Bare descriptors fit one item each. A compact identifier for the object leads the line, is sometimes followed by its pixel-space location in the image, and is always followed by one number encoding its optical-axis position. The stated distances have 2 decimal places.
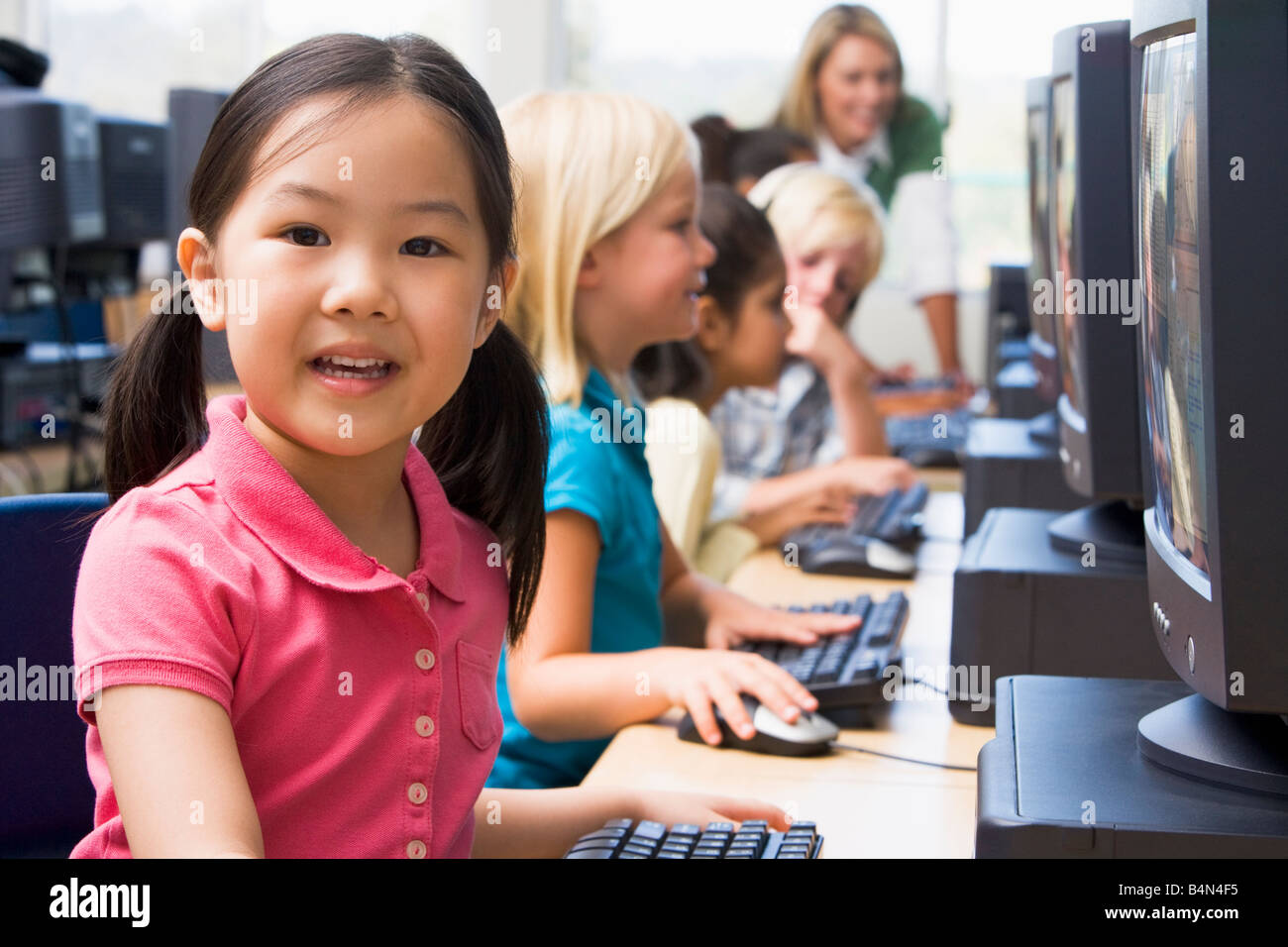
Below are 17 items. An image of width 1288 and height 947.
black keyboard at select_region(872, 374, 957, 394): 3.16
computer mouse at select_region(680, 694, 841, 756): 1.07
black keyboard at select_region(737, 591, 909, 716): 1.15
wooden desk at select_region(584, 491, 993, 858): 0.93
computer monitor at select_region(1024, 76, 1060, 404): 1.47
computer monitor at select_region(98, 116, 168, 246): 3.12
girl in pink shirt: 0.66
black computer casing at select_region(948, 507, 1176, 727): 1.11
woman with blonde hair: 3.23
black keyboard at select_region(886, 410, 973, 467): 2.62
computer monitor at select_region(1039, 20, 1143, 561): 1.11
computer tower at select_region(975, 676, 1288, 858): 0.63
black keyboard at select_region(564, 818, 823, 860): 0.79
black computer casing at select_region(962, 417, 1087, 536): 1.63
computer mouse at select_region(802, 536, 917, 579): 1.73
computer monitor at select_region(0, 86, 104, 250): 2.58
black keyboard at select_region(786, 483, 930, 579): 1.73
